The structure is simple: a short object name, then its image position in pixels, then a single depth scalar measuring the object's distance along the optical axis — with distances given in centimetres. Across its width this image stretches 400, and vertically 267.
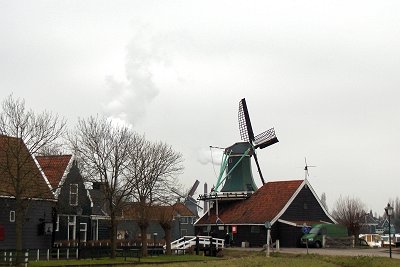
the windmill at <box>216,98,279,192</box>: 7100
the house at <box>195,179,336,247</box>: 6209
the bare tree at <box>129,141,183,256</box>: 4572
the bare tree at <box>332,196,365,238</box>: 6775
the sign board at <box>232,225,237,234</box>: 6475
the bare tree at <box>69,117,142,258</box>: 4325
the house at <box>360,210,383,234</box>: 13095
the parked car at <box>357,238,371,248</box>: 6214
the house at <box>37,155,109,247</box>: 4838
